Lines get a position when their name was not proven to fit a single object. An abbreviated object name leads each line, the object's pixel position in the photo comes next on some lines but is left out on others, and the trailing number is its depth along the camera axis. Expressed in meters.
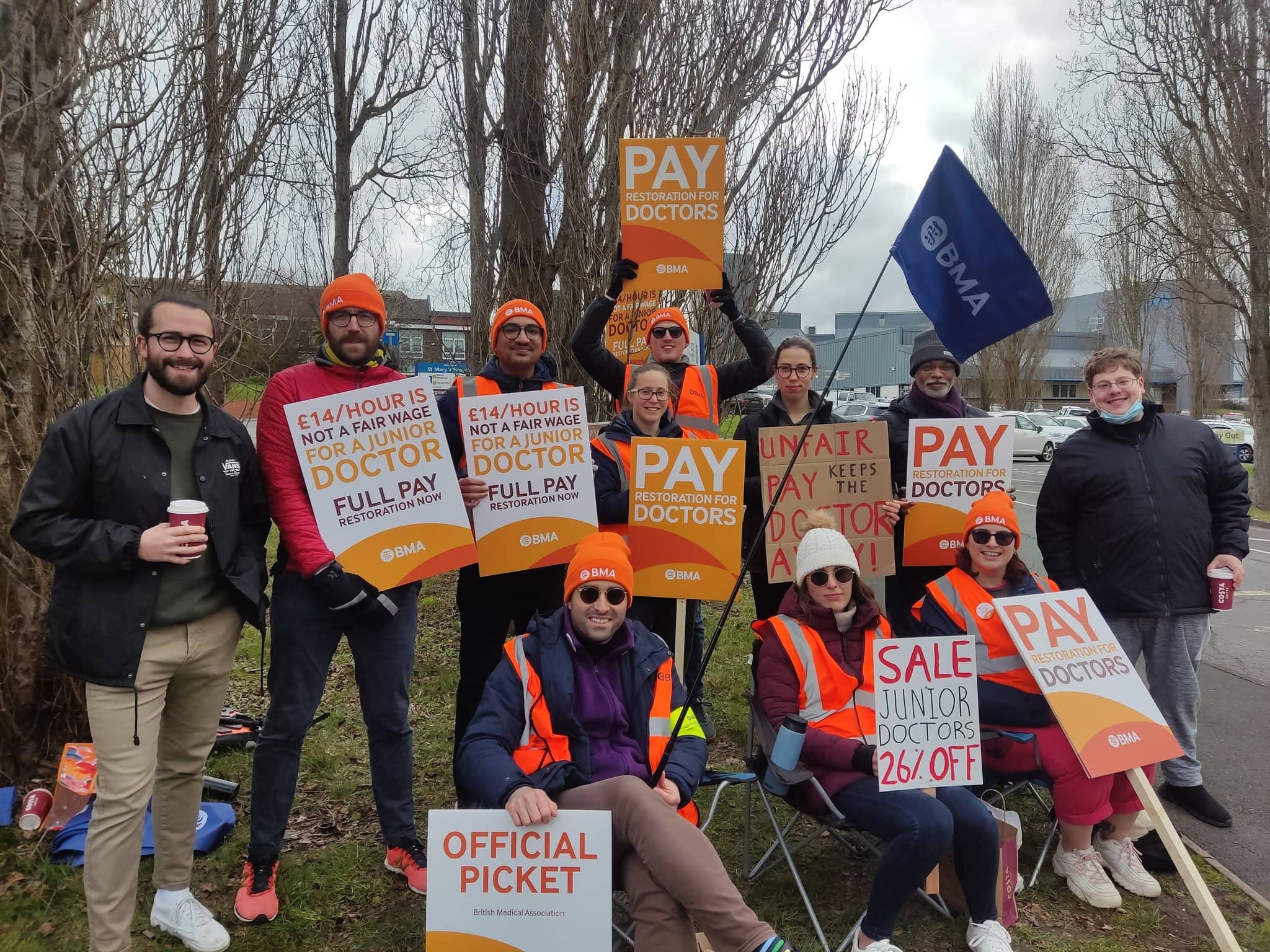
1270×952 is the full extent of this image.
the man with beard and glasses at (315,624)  3.05
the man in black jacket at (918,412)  4.21
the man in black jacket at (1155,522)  3.74
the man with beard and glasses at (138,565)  2.60
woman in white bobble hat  2.84
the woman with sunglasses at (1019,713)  3.32
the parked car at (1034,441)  26.70
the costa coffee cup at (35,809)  3.46
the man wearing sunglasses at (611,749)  2.48
